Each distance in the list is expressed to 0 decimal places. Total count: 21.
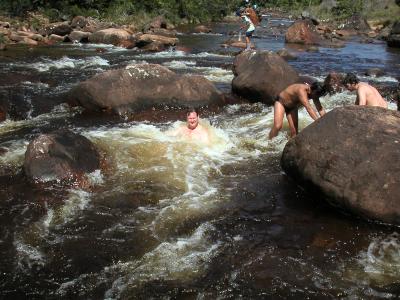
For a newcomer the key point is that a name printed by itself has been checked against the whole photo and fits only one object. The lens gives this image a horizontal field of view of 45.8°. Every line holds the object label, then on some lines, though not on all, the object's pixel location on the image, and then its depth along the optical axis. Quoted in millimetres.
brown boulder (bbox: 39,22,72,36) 23584
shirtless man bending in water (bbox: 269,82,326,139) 7480
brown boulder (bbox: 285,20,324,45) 24469
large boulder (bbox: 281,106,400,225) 5379
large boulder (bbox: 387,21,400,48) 24172
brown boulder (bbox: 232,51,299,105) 10820
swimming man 7988
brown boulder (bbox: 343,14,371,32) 34562
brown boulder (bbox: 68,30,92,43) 22375
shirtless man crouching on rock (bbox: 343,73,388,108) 7247
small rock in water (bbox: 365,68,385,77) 14812
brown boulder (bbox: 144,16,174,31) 29327
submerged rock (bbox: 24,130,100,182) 6383
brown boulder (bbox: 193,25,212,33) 31269
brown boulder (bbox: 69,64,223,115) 9859
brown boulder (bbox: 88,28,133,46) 21828
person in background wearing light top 19481
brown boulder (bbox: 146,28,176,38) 26591
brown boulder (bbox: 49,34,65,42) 22325
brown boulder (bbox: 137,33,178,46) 20953
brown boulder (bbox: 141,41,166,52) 19953
